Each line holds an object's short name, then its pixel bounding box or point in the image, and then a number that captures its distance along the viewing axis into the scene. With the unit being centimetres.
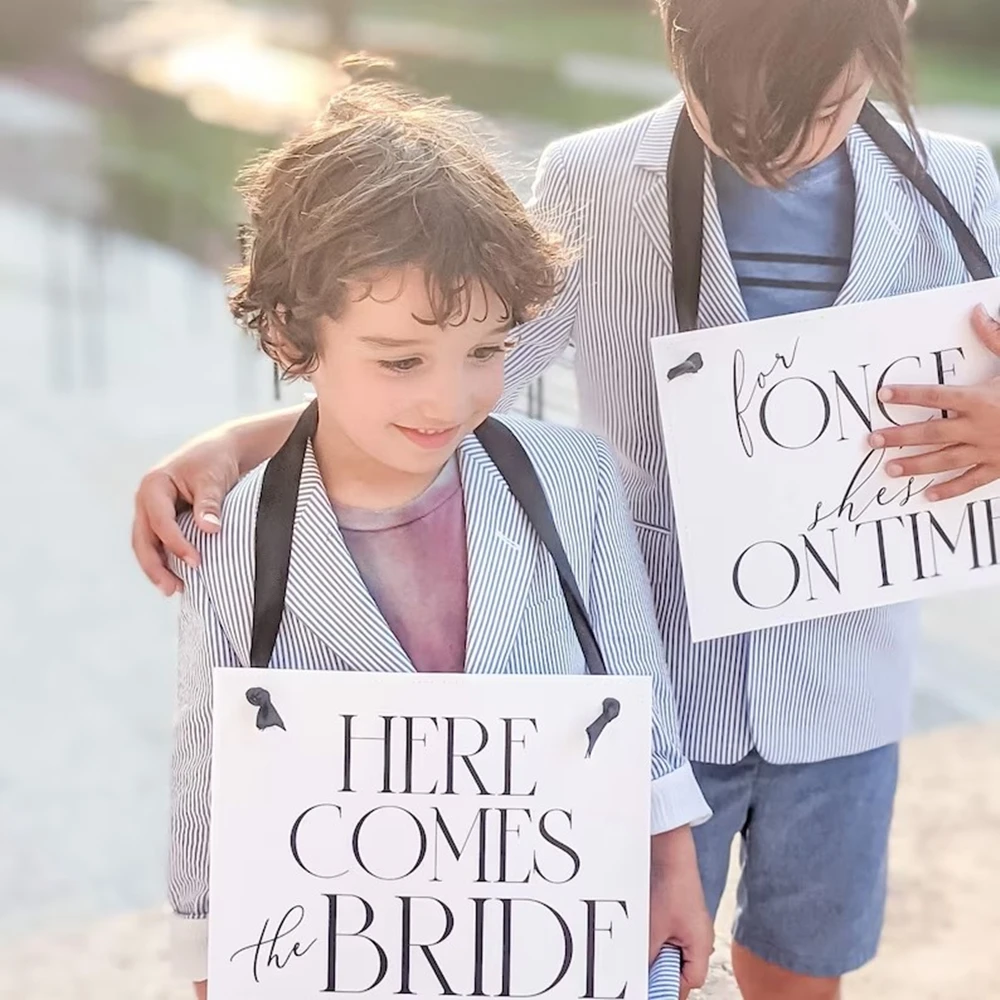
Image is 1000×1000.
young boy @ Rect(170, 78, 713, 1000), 150
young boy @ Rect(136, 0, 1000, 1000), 157
